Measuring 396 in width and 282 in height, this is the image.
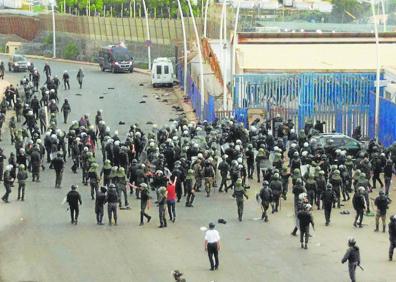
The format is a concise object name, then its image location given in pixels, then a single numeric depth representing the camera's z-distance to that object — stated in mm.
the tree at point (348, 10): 121250
